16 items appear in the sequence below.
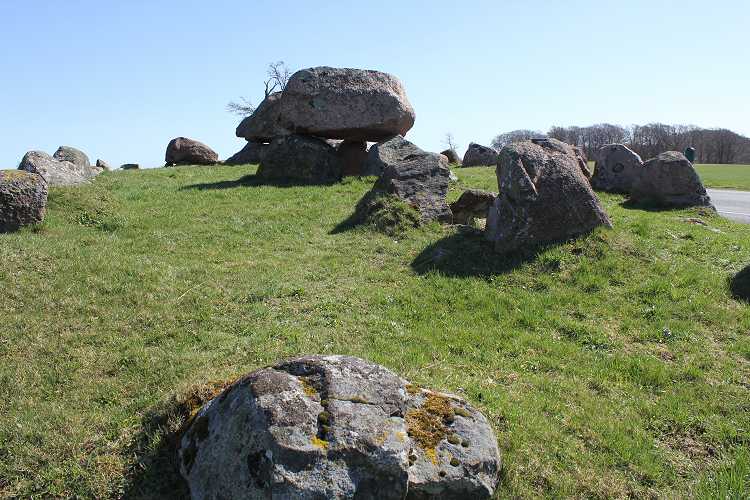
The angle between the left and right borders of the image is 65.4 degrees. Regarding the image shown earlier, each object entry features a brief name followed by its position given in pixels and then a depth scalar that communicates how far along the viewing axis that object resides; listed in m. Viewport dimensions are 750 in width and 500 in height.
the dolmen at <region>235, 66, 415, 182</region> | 21.86
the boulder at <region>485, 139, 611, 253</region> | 12.37
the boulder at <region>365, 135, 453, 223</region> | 15.59
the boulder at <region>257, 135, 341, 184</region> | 21.69
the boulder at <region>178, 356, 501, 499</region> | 4.50
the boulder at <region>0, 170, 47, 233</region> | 13.15
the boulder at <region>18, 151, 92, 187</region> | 17.72
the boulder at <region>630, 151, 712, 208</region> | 18.58
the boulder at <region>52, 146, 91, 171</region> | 22.41
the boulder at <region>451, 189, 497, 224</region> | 16.11
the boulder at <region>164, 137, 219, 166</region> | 33.69
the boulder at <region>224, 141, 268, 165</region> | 30.73
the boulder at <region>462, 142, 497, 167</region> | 33.03
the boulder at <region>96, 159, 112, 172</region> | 35.81
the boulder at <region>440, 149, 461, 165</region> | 37.53
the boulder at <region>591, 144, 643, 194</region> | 21.86
